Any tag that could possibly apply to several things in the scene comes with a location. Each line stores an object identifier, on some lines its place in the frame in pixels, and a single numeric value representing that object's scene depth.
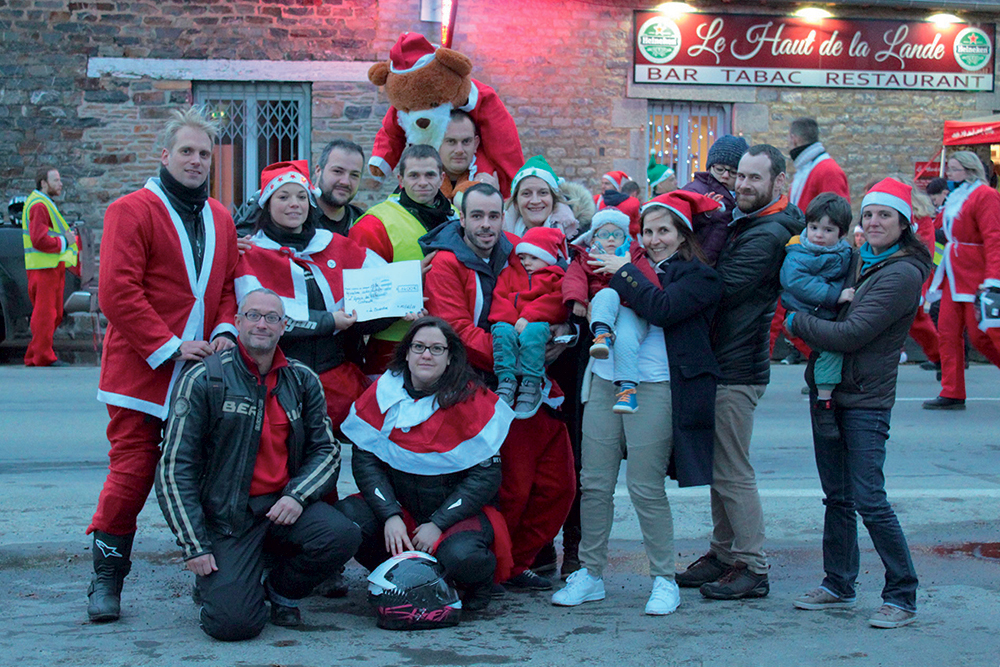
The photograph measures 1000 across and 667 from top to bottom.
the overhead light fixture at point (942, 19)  16.02
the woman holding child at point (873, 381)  4.04
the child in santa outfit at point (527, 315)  4.31
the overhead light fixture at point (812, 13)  15.51
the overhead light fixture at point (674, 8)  15.12
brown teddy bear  5.31
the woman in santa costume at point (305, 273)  4.35
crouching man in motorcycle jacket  3.84
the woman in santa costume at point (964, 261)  8.47
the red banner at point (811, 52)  15.20
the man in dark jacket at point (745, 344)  4.32
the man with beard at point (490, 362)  4.45
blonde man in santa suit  3.96
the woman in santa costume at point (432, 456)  4.18
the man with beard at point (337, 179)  4.83
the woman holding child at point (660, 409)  4.16
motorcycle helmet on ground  3.94
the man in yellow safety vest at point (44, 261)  11.41
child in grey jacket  4.20
